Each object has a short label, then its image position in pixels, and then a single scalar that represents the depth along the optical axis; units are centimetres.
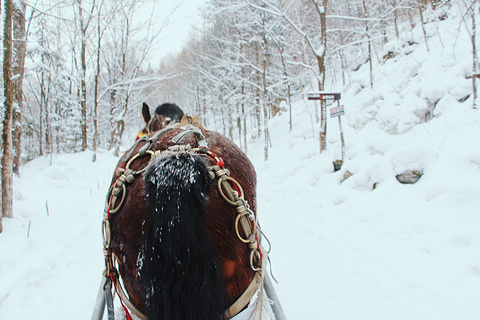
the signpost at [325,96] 578
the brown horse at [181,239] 91
